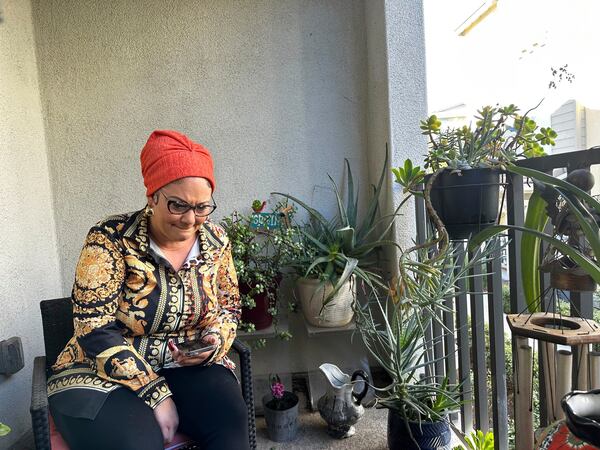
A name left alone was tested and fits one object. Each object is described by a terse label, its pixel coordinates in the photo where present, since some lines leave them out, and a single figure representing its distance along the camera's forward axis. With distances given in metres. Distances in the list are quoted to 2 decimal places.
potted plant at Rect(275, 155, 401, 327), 2.05
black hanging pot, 1.31
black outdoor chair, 1.44
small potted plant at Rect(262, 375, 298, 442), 1.92
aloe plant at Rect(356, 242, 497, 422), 1.49
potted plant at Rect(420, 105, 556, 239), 1.26
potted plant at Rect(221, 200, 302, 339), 2.10
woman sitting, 1.15
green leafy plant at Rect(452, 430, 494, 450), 1.54
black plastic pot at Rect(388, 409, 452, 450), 1.52
